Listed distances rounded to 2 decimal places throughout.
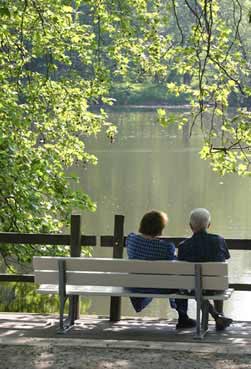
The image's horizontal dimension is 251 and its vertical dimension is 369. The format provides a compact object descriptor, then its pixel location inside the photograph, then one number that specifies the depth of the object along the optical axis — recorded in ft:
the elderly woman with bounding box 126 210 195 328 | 42.16
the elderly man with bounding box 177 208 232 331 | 41.68
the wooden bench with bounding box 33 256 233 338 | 39.60
